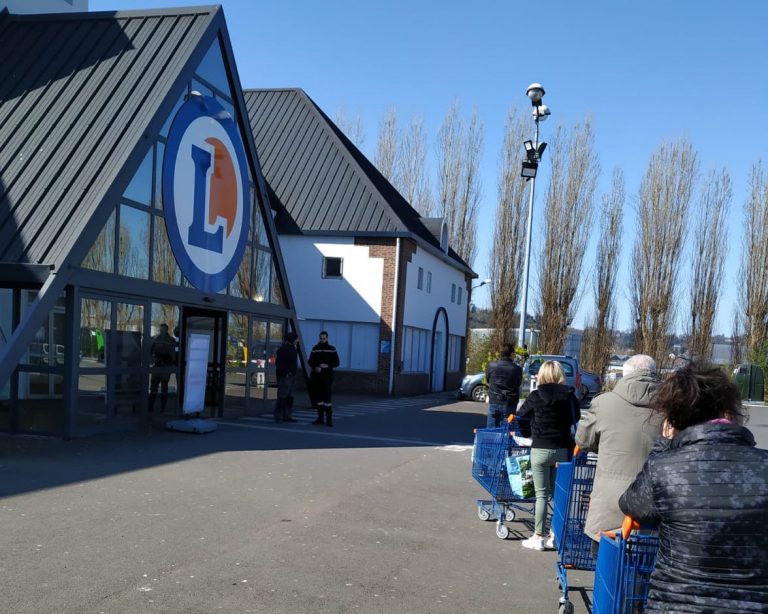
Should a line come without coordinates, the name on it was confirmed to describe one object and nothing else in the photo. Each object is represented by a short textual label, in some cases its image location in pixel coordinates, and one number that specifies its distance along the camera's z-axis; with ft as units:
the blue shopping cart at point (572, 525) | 18.10
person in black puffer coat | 9.36
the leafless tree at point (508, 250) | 124.26
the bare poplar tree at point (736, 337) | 137.18
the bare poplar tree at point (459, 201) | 134.72
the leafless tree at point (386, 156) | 148.63
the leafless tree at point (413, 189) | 140.26
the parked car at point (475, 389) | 88.33
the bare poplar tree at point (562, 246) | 123.95
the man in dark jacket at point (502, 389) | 41.81
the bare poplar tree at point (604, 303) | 128.36
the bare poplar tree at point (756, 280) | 134.00
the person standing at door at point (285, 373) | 52.75
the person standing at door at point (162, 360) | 45.80
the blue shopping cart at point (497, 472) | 25.49
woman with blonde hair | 23.02
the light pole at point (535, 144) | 60.70
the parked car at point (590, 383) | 93.37
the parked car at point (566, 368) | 80.84
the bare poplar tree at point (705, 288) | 133.08
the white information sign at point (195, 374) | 46.39
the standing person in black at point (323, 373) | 52.95
